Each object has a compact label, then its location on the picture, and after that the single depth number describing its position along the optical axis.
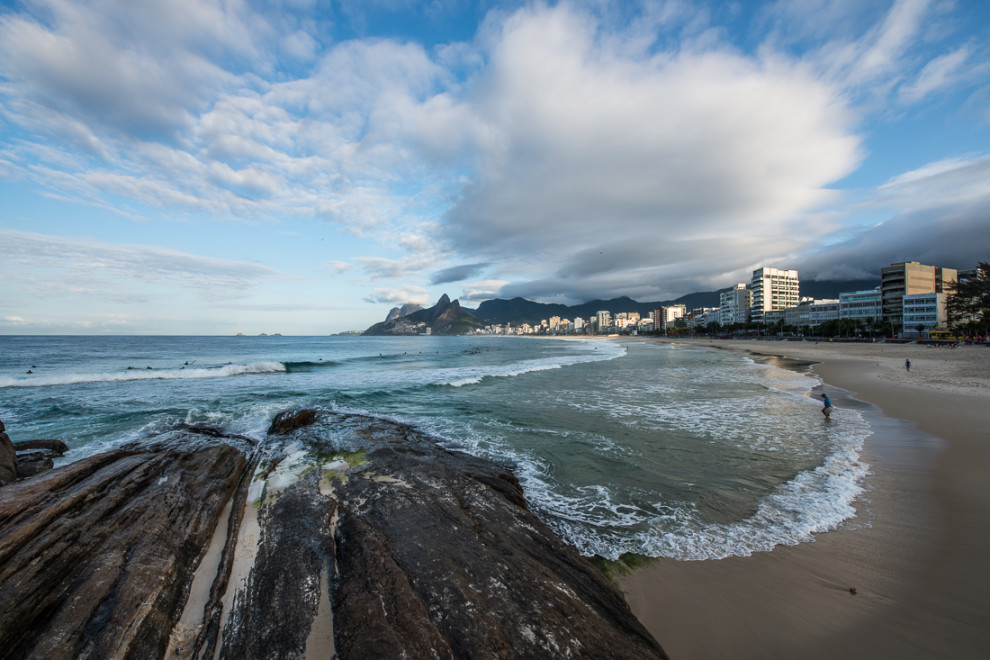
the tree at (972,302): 63.19
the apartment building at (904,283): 91.38
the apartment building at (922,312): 81.31
